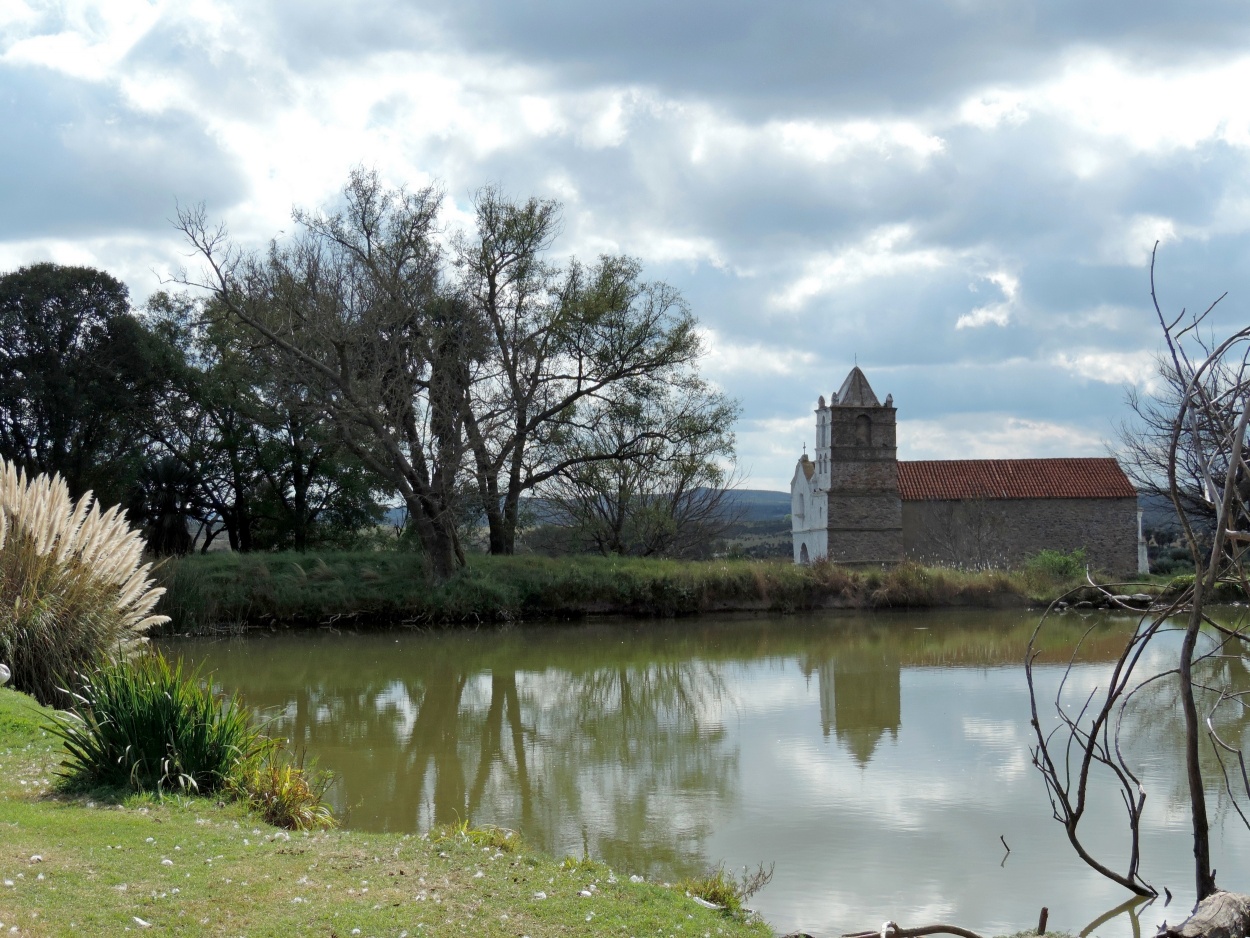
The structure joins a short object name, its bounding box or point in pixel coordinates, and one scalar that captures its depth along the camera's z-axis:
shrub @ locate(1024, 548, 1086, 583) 31.84
